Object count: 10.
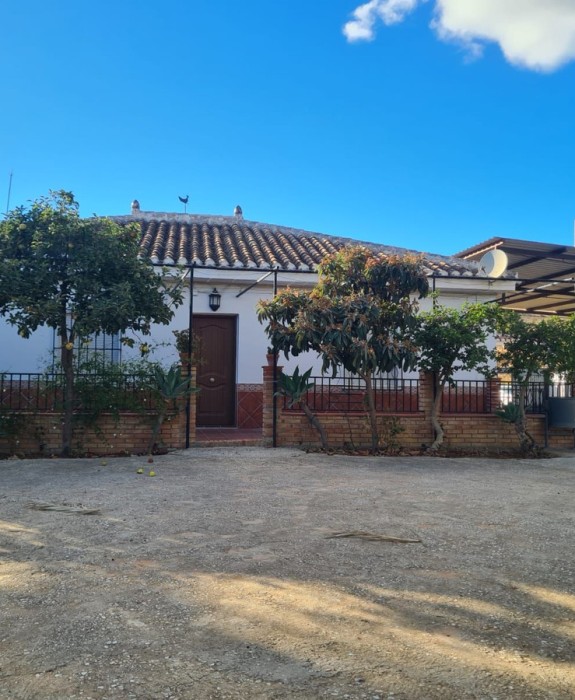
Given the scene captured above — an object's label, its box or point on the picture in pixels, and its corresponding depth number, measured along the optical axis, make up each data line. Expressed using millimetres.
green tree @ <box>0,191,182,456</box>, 7398
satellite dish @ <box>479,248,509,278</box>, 10804
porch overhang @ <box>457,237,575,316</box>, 11391
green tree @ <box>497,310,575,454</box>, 8953
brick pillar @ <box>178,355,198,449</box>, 9062
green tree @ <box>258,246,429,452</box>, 8305
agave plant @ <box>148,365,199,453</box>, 8586
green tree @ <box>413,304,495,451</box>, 8930
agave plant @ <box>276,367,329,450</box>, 9055
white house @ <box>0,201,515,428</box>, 10930
